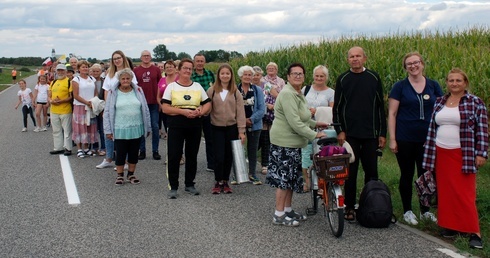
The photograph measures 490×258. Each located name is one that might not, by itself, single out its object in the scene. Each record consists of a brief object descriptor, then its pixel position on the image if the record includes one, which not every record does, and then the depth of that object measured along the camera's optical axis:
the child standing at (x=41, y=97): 16.91
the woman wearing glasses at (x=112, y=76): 10.75
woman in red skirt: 6.04
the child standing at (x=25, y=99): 17.73
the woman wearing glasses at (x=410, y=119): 6.70
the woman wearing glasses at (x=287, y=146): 6.74
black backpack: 6.58
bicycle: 6.20
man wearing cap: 12.44
